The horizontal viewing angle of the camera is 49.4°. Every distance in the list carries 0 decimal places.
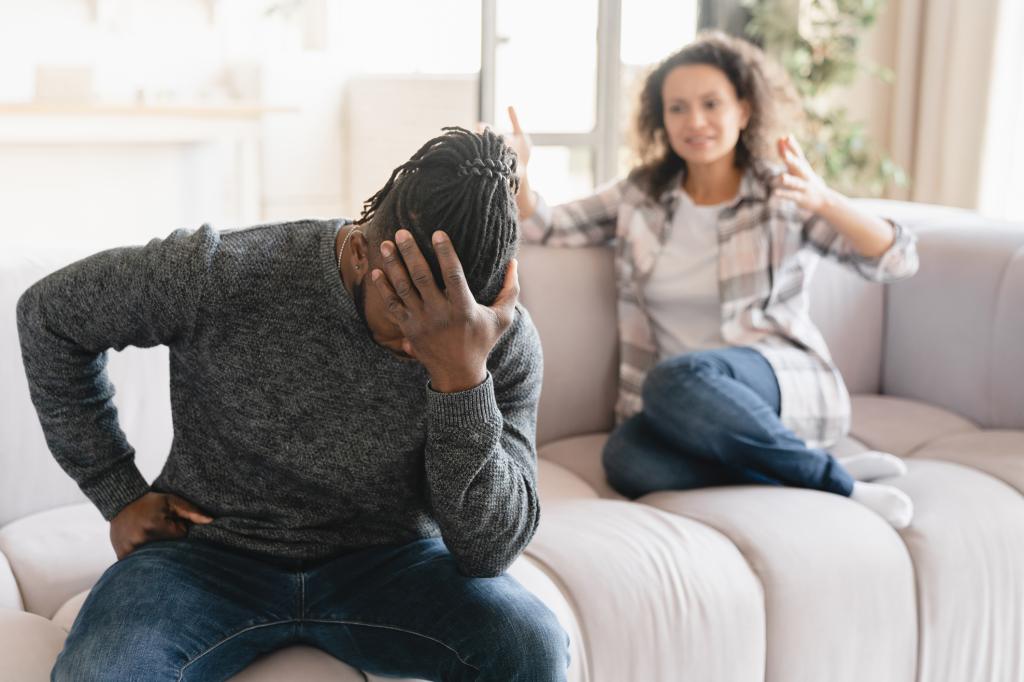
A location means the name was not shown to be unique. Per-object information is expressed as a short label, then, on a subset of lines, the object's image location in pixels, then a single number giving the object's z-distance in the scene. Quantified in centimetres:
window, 445
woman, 180
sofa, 141
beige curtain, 363
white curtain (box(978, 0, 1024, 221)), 354
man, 108
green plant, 380
